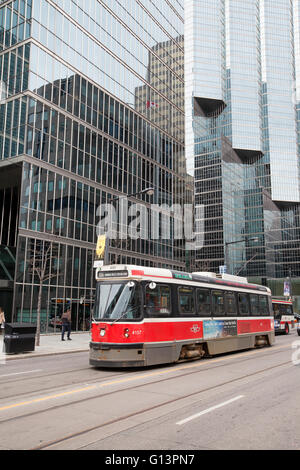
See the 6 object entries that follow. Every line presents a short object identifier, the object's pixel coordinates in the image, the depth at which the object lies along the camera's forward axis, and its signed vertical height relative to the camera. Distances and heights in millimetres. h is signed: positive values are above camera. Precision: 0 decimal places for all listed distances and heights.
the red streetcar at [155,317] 12109 -438
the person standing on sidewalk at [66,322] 24744 -1162
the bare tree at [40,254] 30406 +3553
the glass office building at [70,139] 31859 +14520
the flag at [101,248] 22702 +2955
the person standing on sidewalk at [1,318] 20512 -771
